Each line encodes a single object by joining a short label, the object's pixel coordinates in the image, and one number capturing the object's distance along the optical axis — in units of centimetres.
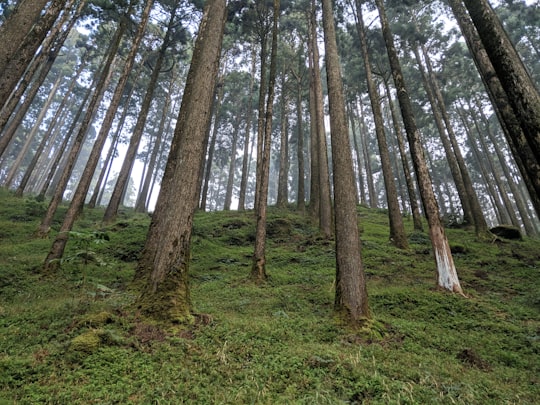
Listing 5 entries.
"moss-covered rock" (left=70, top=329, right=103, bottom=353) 342
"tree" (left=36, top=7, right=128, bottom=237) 955
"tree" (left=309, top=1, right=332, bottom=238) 1231
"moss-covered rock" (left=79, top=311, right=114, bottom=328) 412
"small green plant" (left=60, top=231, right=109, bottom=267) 501
